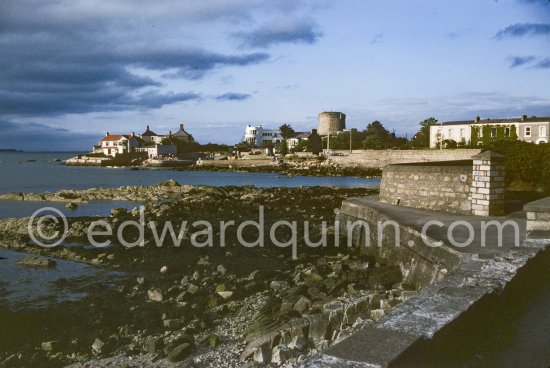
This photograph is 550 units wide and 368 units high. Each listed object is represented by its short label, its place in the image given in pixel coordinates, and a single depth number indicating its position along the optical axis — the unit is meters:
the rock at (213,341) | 7.76
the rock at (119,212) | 25.33
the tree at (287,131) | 132.12
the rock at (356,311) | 8.00
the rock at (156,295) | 10.61
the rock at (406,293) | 8.56
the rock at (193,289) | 10.81
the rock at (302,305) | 8.78
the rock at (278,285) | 10.95
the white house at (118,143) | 130.00
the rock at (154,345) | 7.81
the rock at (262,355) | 6.85
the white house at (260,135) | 146.75
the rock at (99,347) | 8.02
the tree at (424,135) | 92.34
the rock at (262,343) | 7.09
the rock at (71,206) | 31.98
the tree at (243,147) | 129.88
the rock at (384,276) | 10.31
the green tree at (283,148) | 112.83
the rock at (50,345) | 8.34
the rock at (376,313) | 7.83
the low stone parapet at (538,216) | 8.20
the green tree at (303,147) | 110.81
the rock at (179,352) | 7.33
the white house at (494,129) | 68.62
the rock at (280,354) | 6.76
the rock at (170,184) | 47.17
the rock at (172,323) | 8.84
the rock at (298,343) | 7.06
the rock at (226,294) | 10.42
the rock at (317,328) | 7.39
